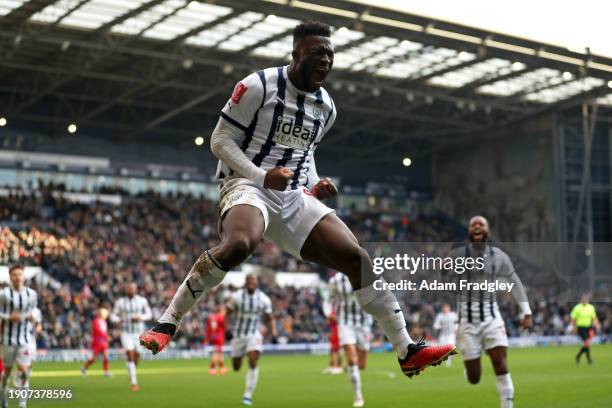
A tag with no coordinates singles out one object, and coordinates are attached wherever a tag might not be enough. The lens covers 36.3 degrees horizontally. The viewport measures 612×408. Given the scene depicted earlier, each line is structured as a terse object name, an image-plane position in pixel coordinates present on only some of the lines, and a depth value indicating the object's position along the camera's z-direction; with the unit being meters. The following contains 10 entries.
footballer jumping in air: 5.72
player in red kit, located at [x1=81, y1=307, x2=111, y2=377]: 23.30
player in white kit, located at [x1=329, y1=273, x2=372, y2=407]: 16.77
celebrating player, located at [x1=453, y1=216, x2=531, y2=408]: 9.29
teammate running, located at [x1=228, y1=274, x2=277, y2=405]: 16.77
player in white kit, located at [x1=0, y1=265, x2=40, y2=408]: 14.01
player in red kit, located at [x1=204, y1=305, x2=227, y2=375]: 23.98
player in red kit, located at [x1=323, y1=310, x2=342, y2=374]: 23.97
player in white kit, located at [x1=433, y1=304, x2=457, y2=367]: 27.03
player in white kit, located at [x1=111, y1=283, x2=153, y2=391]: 20.52
